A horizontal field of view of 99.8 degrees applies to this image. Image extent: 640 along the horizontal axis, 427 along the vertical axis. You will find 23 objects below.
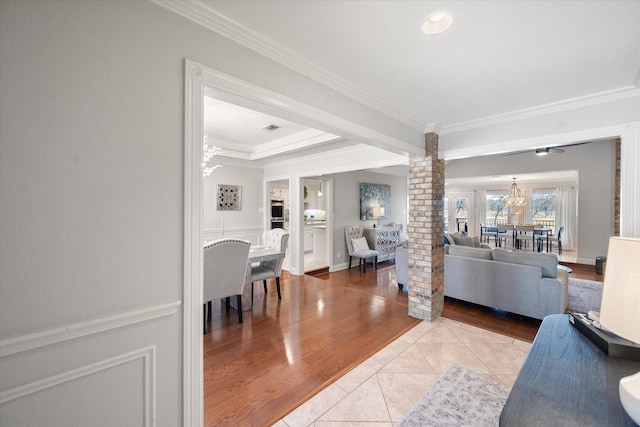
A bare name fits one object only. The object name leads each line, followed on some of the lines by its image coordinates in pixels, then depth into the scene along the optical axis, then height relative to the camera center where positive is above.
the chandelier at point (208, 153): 3.63 +0.82
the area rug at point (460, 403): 1.77 -1.36
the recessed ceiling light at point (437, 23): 1.43 +1.05
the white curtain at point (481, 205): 10.28 +0.28
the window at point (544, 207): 9.16 +0.19
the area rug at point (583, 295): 3.80 -1.31
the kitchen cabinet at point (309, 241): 7.75 -0.85
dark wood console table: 0.83 -0.62
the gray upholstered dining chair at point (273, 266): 3.82 -0.82
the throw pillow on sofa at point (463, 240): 5.22 -0.54
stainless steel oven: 7.56 +0.10
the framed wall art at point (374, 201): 6.76 +0.30
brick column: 3.23 -0.25
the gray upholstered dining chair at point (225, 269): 2.86 -0.64
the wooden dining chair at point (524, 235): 7.73 -0.69
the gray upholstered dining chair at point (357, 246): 5.99 -0.79
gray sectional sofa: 3.18 -0.86
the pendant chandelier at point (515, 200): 8.06 +0.38
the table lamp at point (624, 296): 0.78 -0.26
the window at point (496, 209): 9.97 +0.13
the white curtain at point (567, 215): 8.64 -0.07
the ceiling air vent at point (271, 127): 3.77 +1.20
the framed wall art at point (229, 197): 5.48 +0.29
